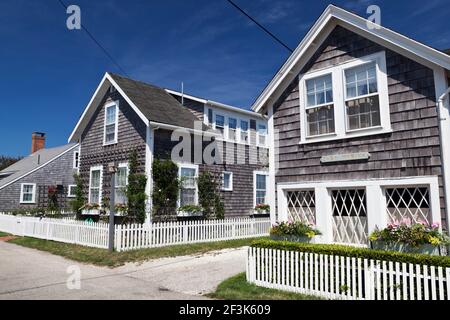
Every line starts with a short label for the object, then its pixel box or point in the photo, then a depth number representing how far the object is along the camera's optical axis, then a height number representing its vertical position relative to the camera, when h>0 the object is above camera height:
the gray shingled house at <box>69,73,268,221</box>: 17.03 +3.26
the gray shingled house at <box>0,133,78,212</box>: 28.58 +1.61
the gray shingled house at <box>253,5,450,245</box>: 7.63 +1.60
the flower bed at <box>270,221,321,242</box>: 9.16 -0.81
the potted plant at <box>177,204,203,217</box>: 16.98 -0.47
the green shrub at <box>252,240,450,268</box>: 6.20 -1.03
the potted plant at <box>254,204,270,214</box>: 20.89 -0.52
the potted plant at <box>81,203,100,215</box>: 18.36 -0.36
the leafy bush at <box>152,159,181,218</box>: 16.28 +0.61
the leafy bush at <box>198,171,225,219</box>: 18.06 +0.21
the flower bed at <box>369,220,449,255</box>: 7.13 -0.79
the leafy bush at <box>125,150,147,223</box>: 15.91 +0.22
